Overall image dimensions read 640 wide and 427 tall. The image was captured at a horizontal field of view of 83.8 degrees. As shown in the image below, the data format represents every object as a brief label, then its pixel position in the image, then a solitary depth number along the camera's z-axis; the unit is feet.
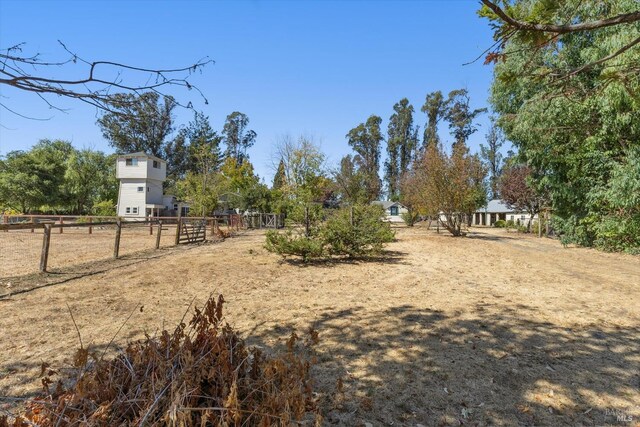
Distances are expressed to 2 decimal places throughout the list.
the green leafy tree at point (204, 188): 92.48
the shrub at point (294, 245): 30.48
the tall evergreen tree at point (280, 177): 131.32
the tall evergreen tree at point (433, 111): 190.43
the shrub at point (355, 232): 32.63
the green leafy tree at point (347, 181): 131.44
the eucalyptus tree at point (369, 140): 210.79
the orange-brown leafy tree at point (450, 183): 63.31
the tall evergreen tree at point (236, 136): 211.82
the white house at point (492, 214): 172.15
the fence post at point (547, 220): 78.01
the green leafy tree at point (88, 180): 118.01
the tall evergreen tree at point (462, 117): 187.01
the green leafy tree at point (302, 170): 116.47
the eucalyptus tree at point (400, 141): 200.64
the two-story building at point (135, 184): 121.39
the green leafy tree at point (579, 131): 38.96
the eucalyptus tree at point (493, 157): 183.93
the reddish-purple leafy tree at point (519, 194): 101.29
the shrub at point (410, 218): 122.21
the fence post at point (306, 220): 33.53
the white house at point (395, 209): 190.38
